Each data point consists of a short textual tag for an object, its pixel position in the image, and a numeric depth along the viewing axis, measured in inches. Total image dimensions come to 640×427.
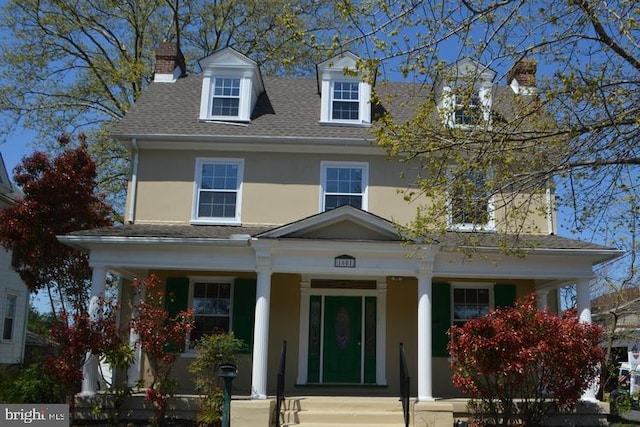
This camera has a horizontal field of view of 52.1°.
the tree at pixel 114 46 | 938.7
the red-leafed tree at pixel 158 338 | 457.1
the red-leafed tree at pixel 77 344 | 461.1
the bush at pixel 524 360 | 432.5
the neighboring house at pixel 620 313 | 710.1
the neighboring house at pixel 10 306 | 800.3
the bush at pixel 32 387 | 466.8
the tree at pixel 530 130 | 327.0
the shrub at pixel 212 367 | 468.1
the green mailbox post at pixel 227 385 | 418.9
